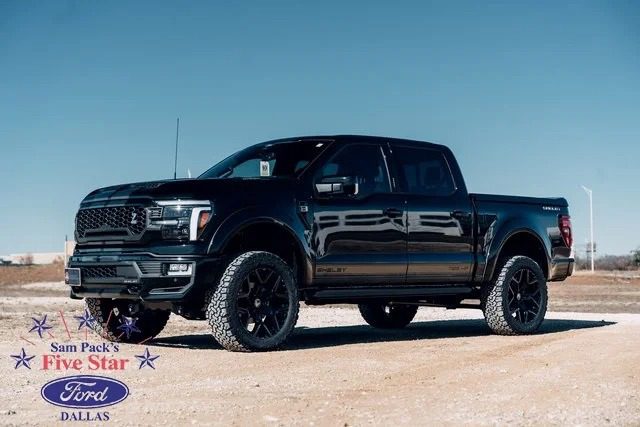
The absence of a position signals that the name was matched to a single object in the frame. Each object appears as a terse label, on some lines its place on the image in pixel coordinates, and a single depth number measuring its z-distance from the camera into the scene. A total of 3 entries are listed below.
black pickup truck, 8.43
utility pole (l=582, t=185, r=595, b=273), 47.41
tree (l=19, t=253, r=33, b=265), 121.81
